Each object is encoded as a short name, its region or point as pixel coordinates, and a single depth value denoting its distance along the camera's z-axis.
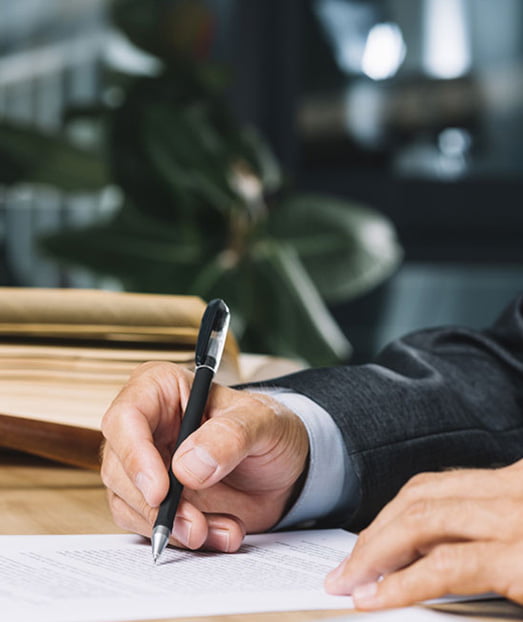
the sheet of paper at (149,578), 0.88
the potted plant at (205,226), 2.76
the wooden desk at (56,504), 0.89
